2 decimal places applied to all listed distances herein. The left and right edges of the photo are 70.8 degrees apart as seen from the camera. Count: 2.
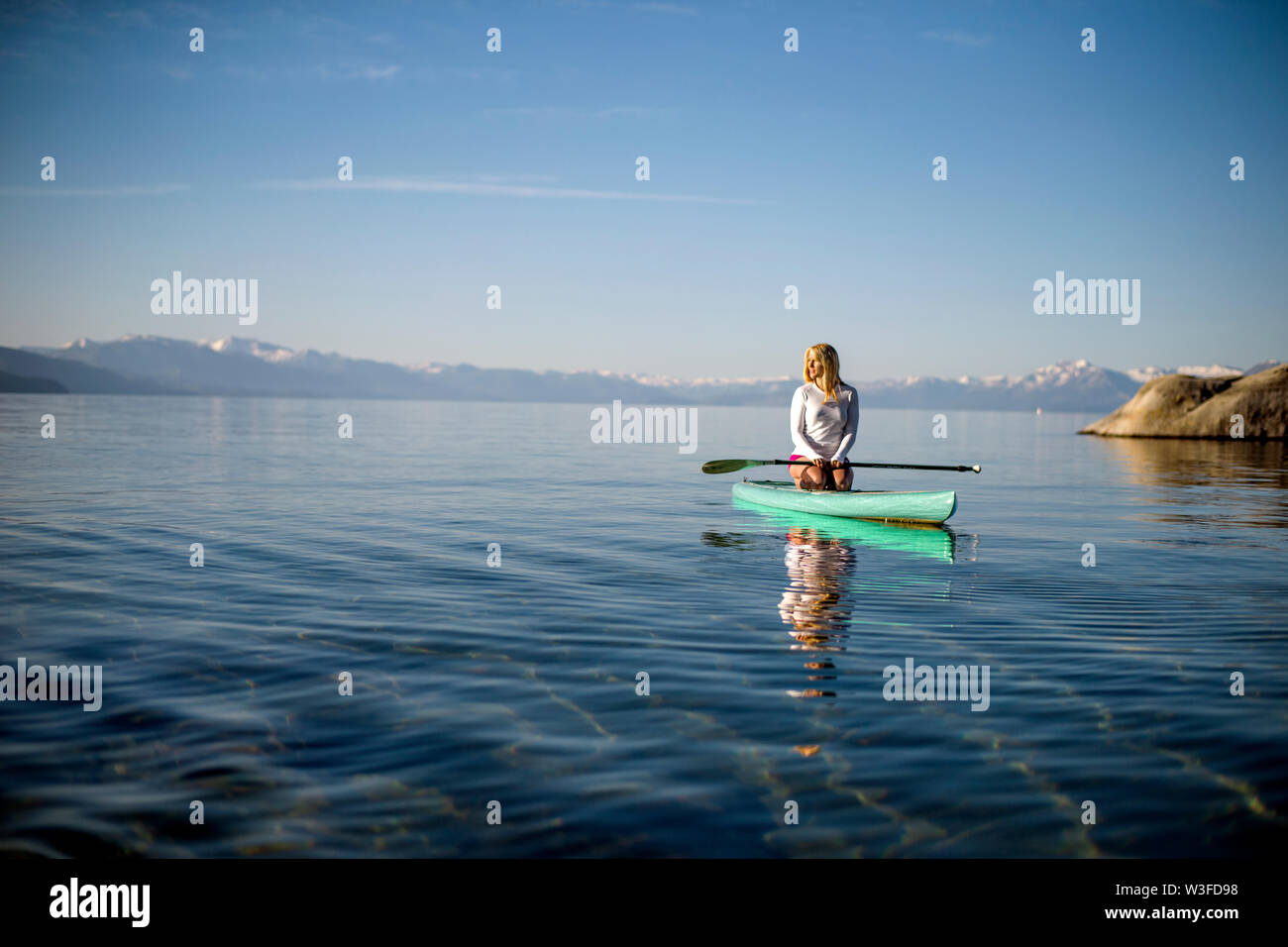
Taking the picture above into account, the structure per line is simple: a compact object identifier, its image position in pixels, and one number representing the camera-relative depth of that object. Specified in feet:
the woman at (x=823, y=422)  52.60
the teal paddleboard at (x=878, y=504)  49.49
